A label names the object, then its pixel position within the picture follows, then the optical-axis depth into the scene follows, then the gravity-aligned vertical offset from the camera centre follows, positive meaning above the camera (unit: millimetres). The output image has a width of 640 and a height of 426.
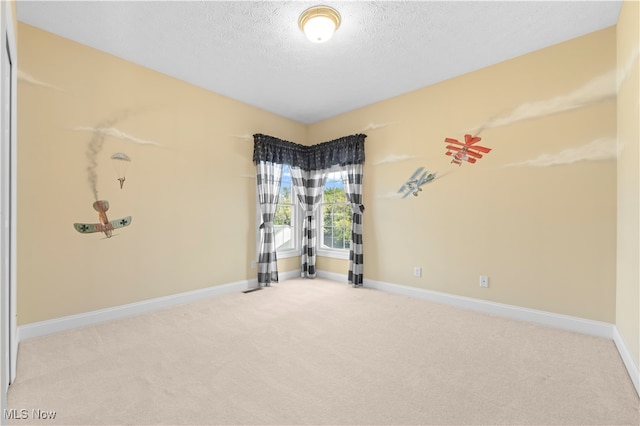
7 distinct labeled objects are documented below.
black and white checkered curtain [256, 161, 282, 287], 4418 -127
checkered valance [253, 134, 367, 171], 4469 +974
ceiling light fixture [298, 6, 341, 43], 2434 +1616
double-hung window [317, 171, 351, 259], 4922 -125
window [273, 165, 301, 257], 4988 -139
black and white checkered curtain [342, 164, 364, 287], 4465 -199
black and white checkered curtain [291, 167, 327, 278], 5070 +101
